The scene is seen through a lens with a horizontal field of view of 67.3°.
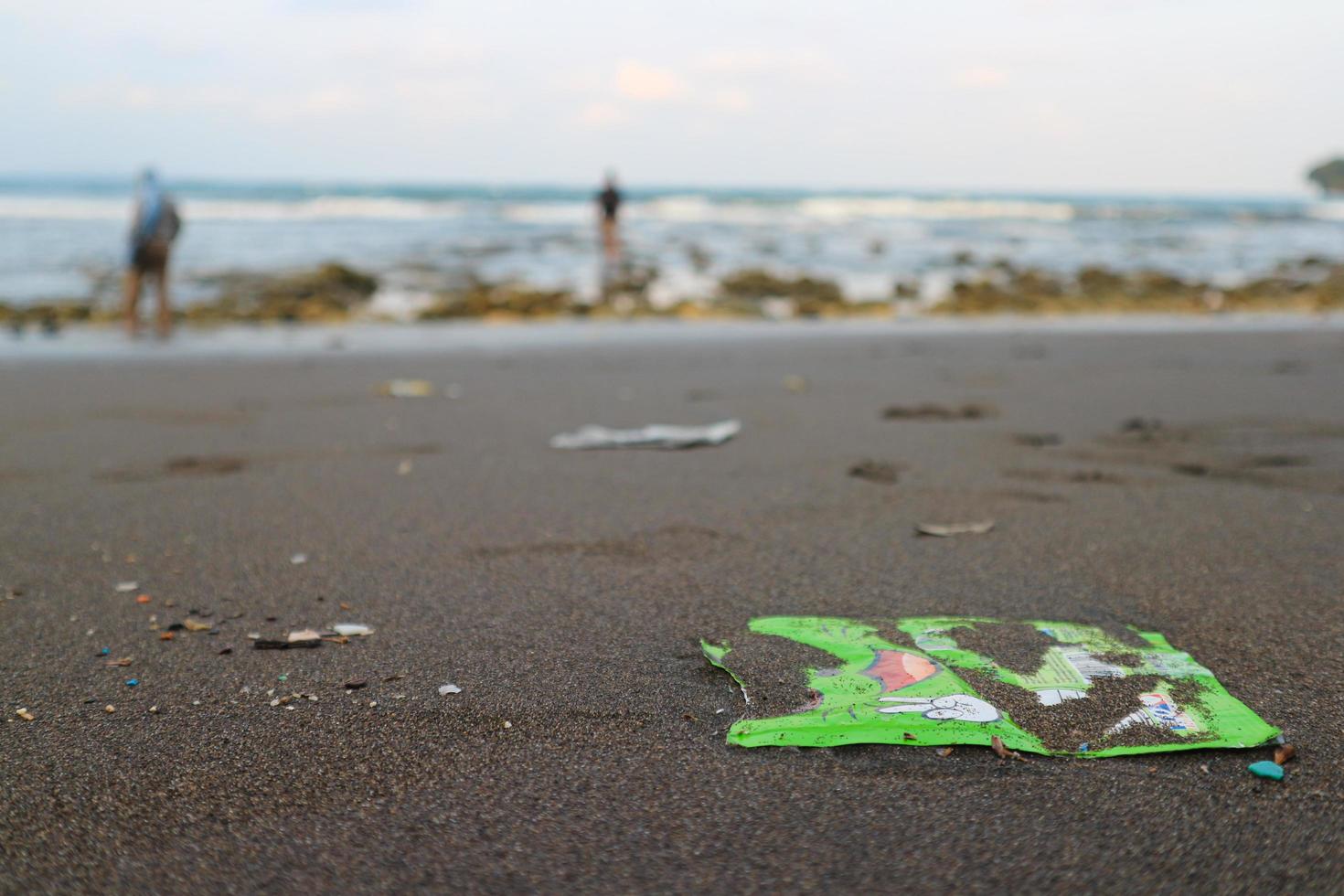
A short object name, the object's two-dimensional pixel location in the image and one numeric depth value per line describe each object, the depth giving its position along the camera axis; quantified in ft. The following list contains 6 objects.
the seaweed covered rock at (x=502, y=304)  31.60
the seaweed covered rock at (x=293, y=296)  30.66
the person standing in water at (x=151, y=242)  26.91
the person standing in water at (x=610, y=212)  45.55
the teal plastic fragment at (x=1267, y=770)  5.09
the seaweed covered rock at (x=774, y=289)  36.32
